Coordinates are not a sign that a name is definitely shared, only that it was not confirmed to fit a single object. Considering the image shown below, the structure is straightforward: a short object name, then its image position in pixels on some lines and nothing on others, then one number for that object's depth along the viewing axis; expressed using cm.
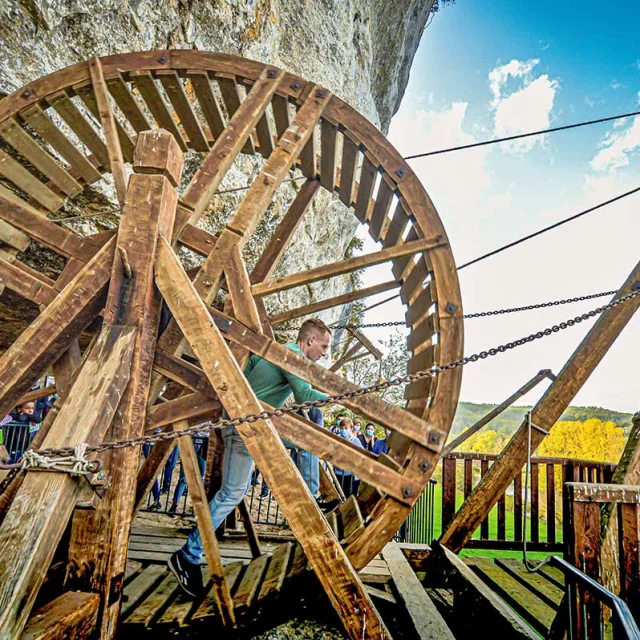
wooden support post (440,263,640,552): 374
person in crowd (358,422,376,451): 849
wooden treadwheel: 229
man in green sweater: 289
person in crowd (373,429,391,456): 725
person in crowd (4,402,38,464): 617
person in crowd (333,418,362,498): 701
